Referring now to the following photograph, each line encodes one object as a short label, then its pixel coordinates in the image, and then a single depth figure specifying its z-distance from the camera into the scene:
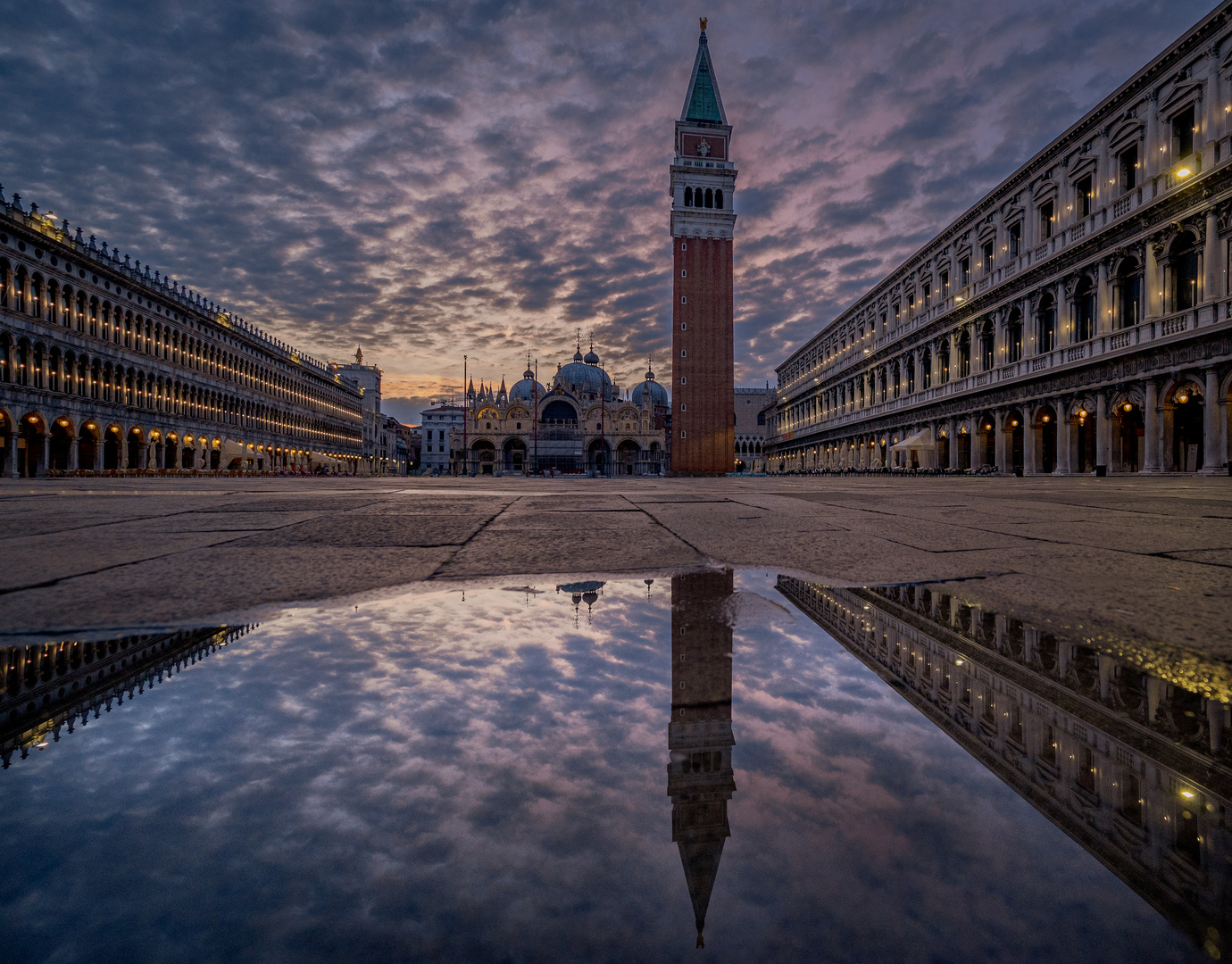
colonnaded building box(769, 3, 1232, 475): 17.95
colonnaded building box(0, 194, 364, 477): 29.95
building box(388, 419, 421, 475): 119.94
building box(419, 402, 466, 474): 102.06
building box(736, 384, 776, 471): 98.31
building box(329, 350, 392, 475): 95.06
